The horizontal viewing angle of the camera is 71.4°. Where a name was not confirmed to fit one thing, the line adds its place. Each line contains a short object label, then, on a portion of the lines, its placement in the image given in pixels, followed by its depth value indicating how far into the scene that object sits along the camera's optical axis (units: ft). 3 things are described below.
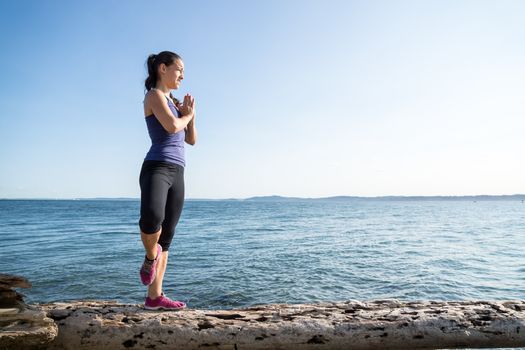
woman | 11.78
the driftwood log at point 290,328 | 10.45
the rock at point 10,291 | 10.63
